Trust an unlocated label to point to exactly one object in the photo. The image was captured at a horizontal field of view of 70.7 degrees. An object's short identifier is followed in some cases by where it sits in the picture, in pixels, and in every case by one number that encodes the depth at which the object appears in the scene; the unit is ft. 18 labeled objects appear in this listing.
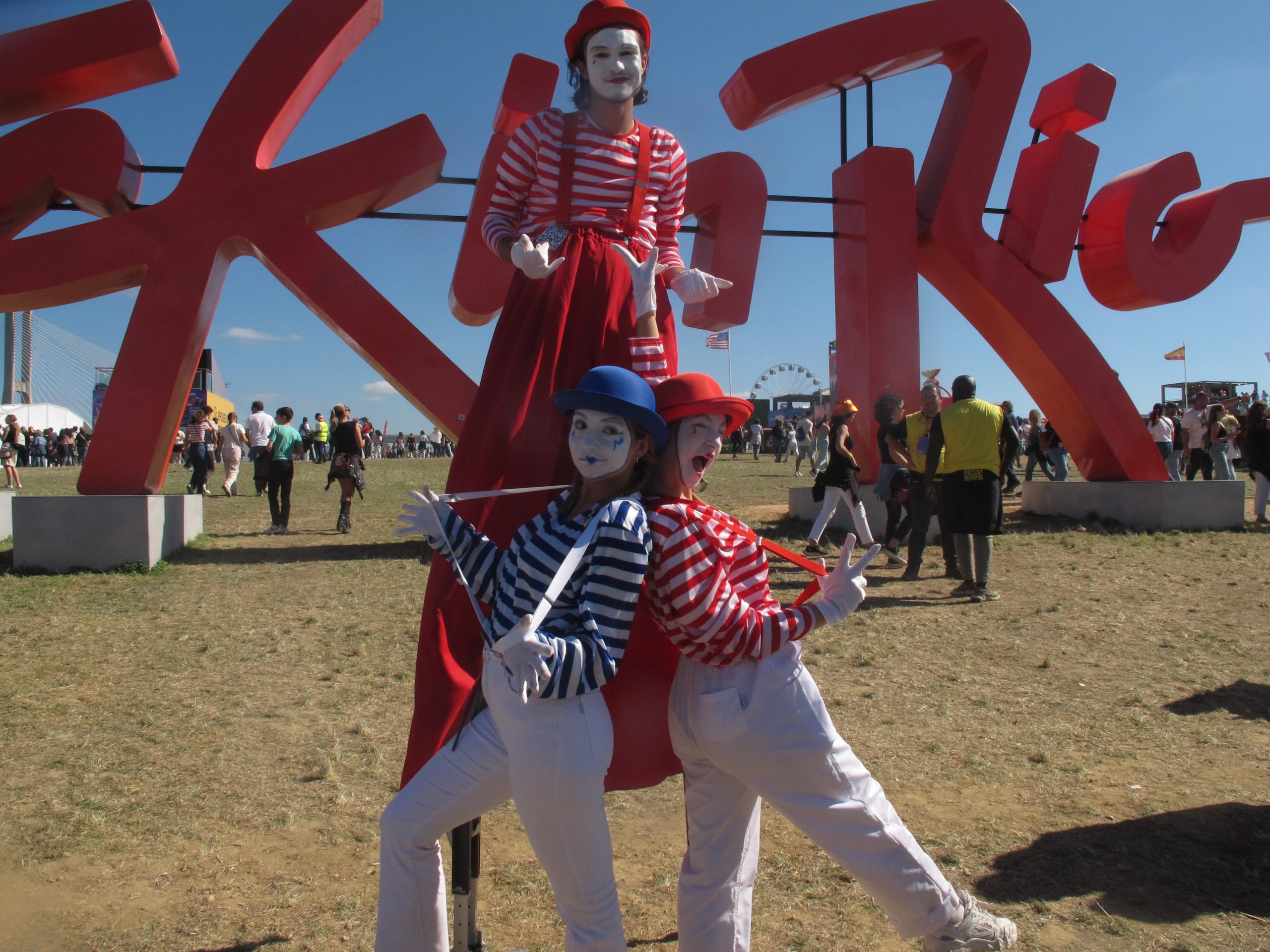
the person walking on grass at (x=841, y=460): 25.91
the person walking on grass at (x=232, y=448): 51.80
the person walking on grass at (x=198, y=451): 51.01
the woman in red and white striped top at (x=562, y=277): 7.72
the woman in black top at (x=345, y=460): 36.73
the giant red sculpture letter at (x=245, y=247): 24.44
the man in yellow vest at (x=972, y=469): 22.52
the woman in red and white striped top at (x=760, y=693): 6.33
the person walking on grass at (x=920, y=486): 24.77
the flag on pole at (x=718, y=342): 84.19
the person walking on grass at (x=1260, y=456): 36.88
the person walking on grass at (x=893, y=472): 26.91
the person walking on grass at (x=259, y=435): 41.70
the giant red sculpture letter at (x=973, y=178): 27.91
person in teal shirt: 36.88
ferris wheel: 178.91
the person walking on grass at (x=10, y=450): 58.95
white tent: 138.92
